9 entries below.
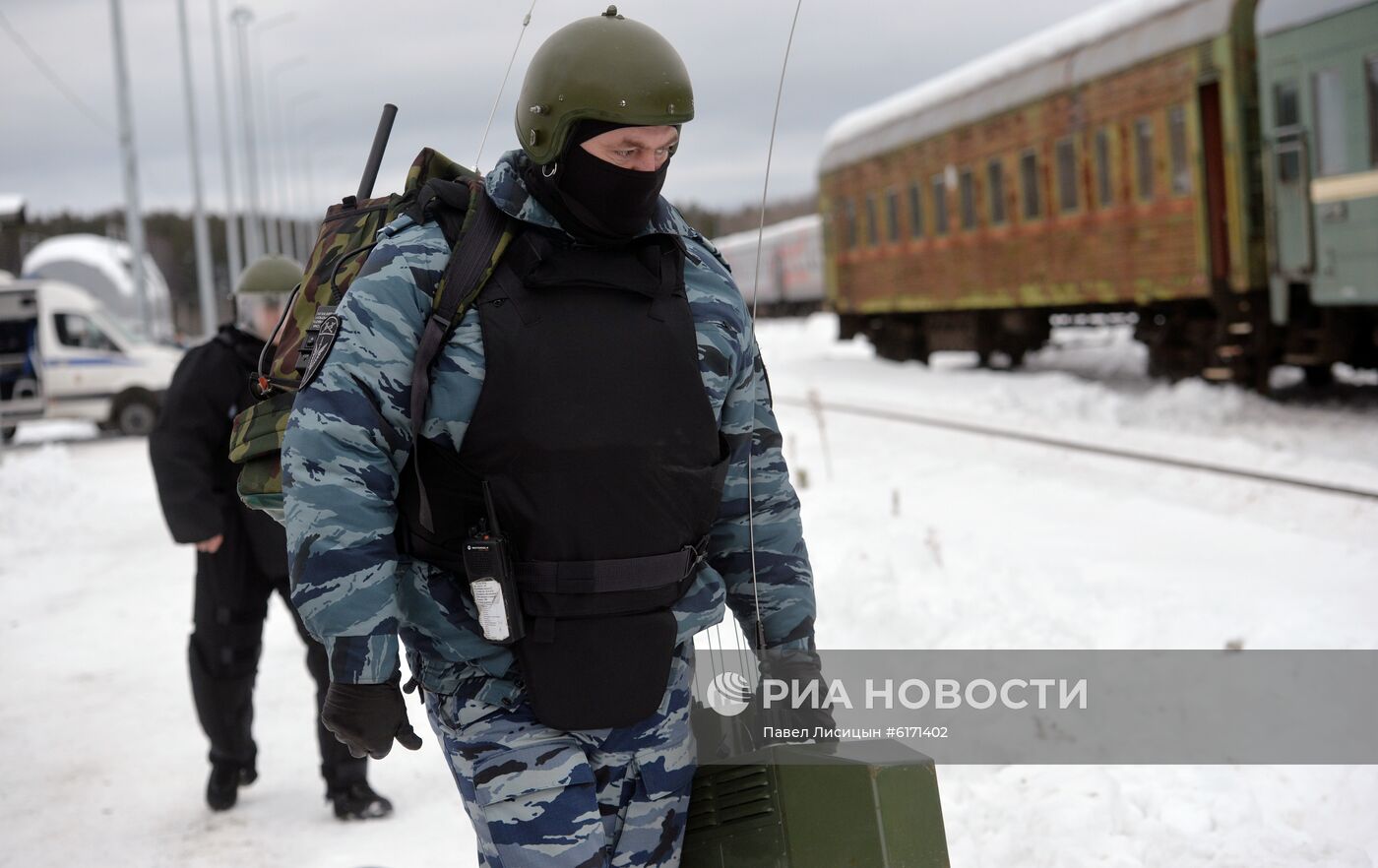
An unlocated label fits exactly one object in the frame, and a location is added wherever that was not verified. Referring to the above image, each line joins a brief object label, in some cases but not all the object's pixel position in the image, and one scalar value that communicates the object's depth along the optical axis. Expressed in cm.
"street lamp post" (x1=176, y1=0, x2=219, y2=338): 3036
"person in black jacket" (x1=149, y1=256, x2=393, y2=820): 476
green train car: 1152
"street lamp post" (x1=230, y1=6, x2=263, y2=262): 3612
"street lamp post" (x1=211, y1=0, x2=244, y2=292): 3431
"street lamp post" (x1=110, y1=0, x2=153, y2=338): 2553
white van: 2192
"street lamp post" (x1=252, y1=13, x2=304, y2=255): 5028
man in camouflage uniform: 231
